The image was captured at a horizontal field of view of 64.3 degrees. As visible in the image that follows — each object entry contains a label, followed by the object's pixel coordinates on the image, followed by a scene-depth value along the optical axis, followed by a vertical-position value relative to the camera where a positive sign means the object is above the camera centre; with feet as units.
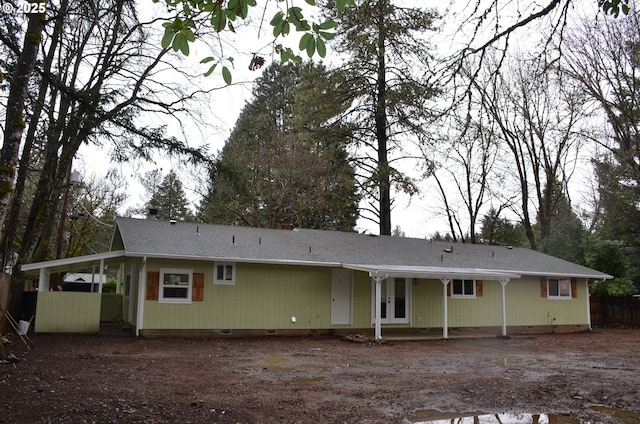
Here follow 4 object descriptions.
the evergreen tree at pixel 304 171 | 75.82 +18.36
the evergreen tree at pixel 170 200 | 132.46 +22.26
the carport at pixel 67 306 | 42.95 -1.91
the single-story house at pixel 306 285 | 44.98 +0.18
